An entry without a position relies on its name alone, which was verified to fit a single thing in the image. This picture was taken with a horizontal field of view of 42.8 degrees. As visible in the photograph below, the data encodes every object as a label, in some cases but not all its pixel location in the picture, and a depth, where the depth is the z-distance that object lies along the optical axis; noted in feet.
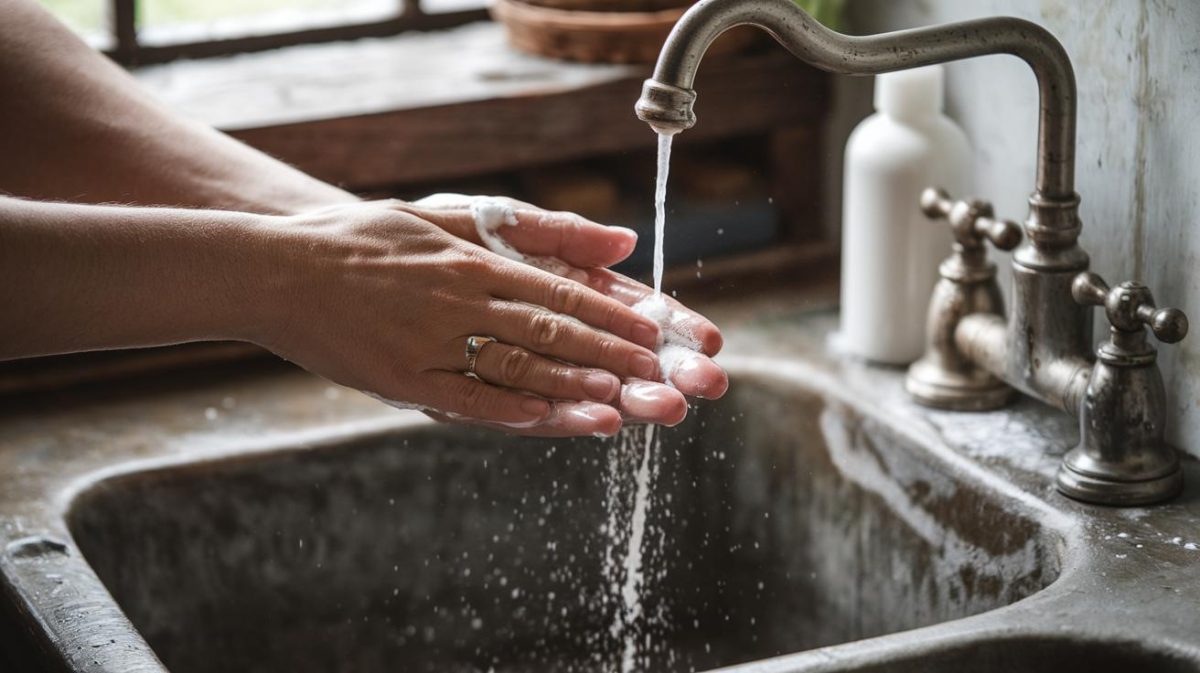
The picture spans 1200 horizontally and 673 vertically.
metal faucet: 3.26
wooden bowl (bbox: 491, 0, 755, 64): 5.23
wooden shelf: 4.91
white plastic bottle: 4.49
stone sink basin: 4.12
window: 5.49
